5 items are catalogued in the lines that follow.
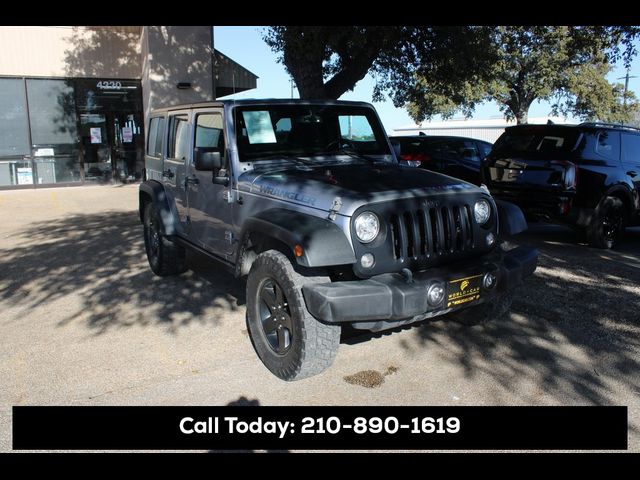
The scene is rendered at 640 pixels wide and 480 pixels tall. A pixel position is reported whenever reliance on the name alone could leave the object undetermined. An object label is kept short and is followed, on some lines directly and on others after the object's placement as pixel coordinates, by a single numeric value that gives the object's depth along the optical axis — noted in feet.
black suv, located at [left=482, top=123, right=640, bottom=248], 24.52
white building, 152.00
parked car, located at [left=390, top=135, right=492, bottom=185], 37.17
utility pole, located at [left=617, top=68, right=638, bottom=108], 124.07
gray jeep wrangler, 11.34
